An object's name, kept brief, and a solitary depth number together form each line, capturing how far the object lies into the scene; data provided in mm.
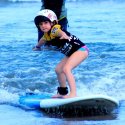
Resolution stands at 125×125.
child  15852
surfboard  15273
